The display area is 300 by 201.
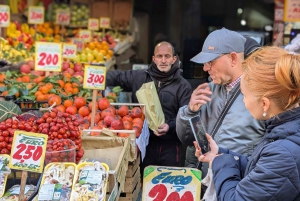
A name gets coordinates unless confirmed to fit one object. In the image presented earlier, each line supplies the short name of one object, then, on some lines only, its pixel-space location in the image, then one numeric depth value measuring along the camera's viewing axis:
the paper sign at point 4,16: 5.96
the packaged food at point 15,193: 2.65
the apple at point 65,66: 5.80
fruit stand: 2.52
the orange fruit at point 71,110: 4.21
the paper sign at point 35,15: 7.01
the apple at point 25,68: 5.69
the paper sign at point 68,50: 6.06
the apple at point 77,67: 5.93
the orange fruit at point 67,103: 4.37
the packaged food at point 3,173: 2.68
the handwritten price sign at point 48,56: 4.67
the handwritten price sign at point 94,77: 3.78
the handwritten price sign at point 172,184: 3.04
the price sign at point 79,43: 7.10
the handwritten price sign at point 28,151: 2.42
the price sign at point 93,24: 7.88
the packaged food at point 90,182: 2.49
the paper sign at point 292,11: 7.50
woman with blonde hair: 1.67
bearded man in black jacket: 4.52
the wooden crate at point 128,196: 3.56
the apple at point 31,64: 5.88
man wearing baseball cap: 2.67
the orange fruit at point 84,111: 4.19
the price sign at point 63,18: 8.62
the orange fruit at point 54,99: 4.26
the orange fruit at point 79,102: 4.31
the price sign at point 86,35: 7.85
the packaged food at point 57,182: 2.48
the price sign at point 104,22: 8.34
